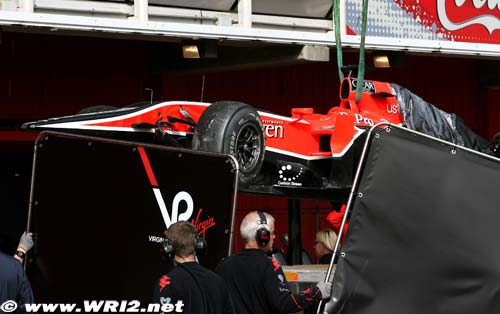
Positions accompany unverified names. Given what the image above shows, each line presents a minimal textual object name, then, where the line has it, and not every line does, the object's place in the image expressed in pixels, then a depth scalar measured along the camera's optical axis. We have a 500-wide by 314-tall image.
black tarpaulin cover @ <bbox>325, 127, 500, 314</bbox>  13.06
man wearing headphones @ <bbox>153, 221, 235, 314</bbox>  12.20
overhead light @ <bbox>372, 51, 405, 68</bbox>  29.66
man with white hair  13.65
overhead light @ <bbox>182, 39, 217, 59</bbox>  26.69
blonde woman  22.12
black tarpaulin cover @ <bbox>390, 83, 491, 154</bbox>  23.11
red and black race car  19.61
